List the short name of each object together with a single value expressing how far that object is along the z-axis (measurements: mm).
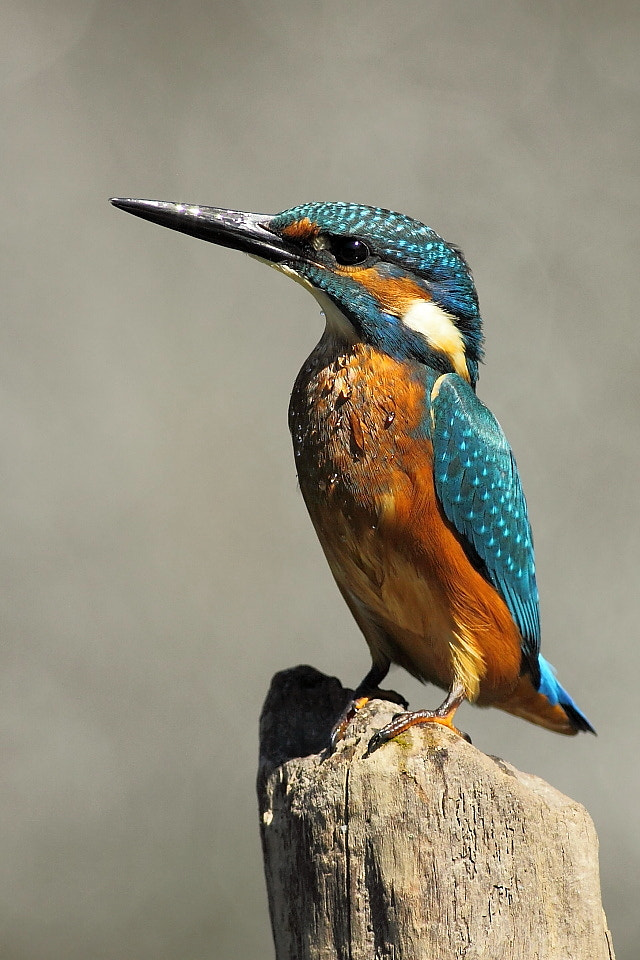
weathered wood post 3664
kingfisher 3707
